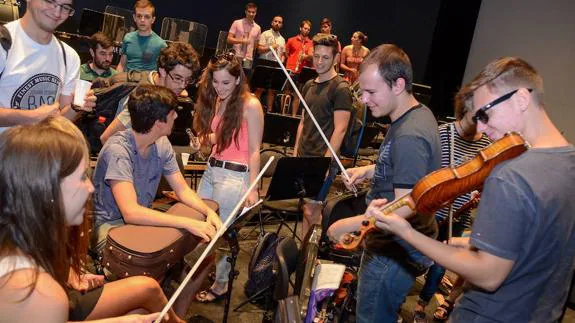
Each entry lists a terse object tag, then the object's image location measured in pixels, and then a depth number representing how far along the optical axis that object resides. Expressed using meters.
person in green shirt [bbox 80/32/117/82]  5.37
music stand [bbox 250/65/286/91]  7.85
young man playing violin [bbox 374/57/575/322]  1.54
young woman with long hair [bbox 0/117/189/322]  1.42
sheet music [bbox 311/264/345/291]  2.31
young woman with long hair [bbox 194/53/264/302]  3.46
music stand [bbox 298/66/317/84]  8.60
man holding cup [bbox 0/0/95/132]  2.57
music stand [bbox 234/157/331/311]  3.71
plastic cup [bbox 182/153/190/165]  3.83
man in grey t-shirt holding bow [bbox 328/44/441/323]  2.28
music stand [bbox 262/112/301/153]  5.66
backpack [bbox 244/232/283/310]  3.17
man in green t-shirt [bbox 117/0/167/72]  5.68
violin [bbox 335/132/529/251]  1.64
